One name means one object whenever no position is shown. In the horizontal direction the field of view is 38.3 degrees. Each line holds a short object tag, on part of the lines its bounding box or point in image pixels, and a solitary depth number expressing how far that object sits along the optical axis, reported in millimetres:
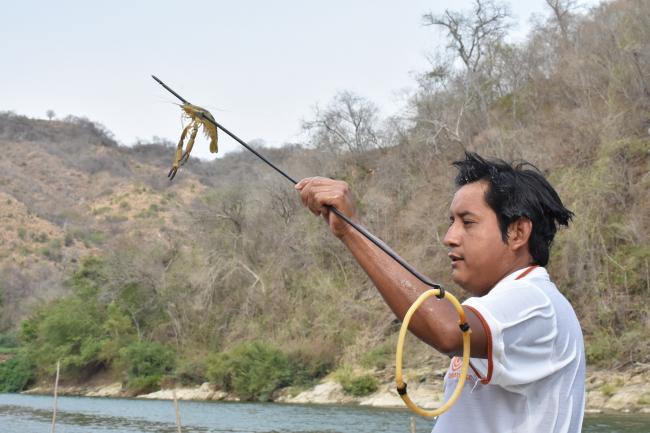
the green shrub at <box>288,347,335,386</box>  40088
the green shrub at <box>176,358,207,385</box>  45000
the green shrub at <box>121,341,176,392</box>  46719
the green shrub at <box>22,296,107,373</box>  50531
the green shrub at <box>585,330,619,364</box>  30078
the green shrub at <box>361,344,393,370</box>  36969
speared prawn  3135
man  2098
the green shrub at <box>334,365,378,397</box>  35406
